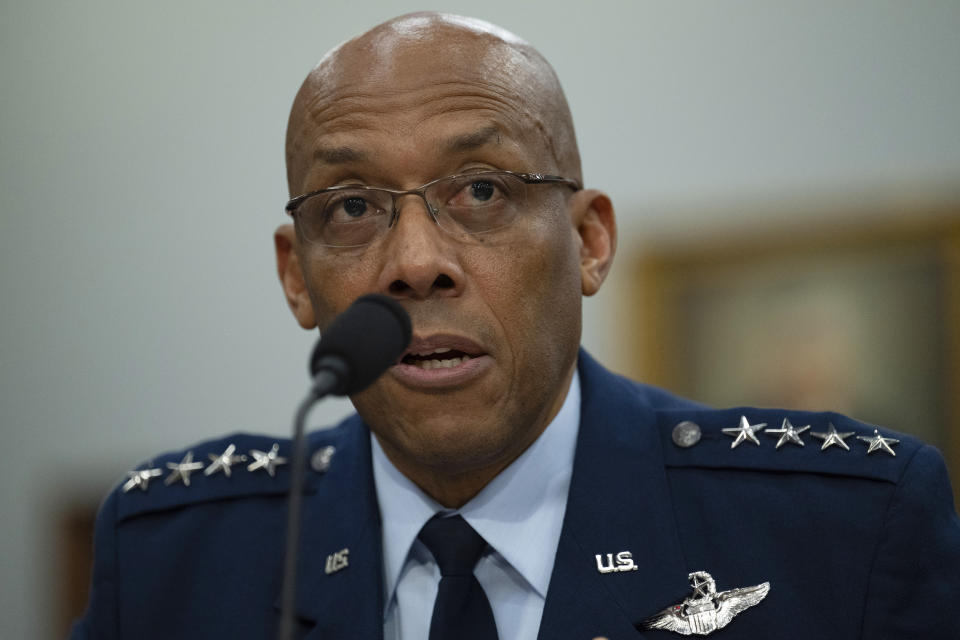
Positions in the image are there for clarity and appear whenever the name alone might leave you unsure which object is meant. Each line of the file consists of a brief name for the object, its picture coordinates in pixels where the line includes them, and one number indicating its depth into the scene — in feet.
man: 8.23
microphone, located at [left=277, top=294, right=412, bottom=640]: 7.66
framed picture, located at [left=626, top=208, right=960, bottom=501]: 9.98
